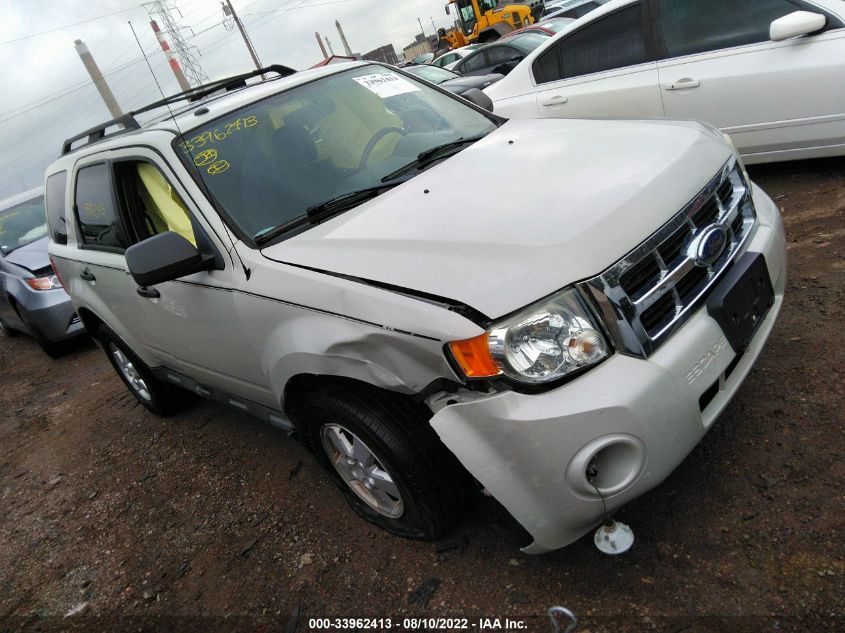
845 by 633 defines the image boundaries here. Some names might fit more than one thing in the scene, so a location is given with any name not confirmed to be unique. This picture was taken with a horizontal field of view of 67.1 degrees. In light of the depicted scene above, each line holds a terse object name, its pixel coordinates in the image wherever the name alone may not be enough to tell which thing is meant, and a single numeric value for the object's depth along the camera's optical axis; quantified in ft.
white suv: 5.96
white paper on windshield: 10.84
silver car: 21.99
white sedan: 13.38
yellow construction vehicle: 68.18
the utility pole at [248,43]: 107.81
